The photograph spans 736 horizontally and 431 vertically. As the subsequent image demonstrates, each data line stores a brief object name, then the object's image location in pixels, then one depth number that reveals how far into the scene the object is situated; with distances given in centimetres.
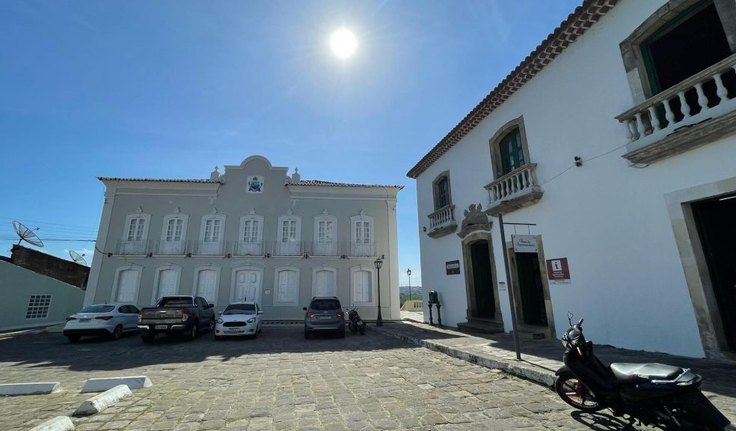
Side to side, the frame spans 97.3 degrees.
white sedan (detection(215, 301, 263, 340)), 1188
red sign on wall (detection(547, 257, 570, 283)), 790
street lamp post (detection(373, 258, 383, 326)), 1622
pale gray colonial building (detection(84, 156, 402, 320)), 1934
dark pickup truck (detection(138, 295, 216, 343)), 1109
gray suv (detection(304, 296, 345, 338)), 1202
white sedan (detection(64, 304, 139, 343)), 1196
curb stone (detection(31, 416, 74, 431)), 327
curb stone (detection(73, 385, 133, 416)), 398
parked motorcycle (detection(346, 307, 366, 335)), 1353
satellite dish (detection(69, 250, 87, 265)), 2533
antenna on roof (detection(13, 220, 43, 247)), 2115
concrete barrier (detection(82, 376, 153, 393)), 516
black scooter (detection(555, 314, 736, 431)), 269
